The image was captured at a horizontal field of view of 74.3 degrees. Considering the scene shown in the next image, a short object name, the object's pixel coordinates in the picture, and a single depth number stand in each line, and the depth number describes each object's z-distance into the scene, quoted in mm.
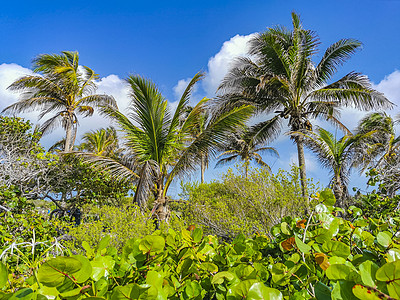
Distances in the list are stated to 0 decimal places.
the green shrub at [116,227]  5506
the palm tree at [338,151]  9188
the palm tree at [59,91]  9438
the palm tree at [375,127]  9164
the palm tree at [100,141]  14745
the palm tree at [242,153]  19953
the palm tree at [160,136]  6707
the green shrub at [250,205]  6171
